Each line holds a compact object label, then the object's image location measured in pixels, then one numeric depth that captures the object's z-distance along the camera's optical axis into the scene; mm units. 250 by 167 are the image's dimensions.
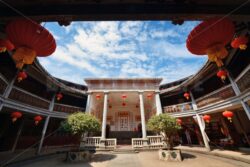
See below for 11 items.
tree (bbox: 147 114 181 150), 8672
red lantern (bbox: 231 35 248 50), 3369
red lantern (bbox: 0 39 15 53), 2704
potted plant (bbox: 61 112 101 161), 8211
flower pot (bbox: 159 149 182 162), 7844
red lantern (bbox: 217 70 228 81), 4710
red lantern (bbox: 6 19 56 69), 2559
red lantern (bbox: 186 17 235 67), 2764
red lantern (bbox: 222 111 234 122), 7537
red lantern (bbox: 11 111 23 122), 7508
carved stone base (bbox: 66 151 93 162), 8112
